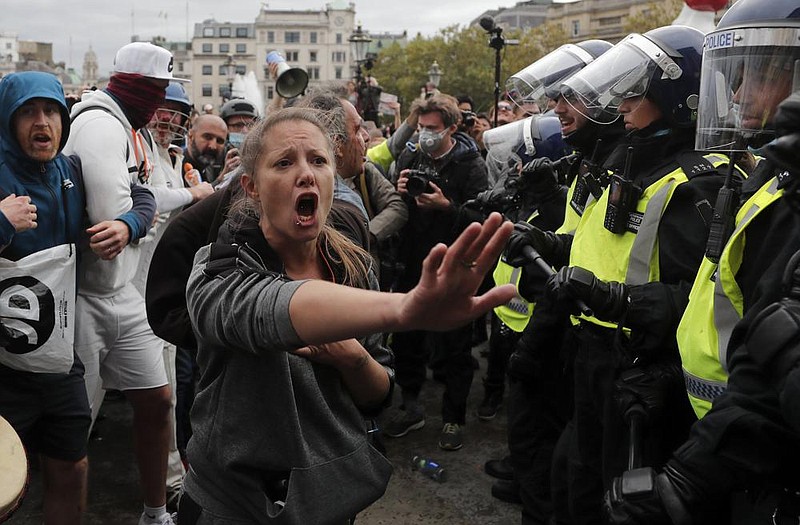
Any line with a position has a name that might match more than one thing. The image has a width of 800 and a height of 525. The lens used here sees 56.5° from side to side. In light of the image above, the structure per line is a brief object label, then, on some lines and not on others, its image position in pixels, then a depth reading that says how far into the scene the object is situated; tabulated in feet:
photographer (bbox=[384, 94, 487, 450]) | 15.88
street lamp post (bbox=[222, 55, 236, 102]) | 64.80
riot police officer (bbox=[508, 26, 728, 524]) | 8.14
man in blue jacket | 9.23
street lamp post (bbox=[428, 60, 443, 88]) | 46.57
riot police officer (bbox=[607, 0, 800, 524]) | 5.33
